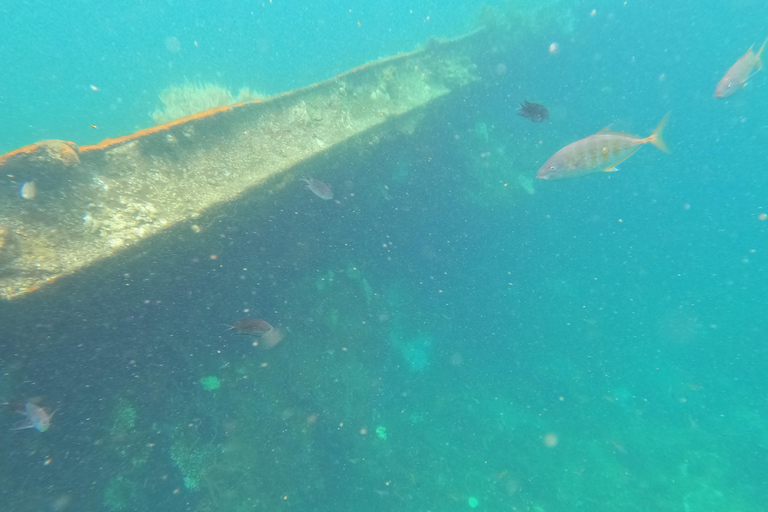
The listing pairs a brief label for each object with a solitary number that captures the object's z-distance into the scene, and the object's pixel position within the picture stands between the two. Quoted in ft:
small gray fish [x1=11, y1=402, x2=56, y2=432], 11.36
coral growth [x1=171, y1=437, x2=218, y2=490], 15.43
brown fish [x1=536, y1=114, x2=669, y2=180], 12.20
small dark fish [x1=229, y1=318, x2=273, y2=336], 12.49
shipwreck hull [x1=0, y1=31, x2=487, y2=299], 11.15
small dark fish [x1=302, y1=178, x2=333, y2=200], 14.87
